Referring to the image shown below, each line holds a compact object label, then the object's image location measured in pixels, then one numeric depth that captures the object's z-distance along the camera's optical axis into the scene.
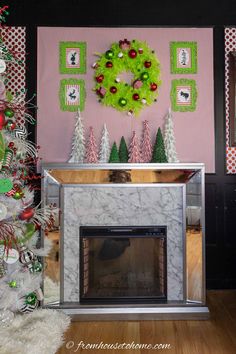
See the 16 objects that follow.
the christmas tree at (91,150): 3.37
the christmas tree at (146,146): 3.48
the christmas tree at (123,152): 3.39
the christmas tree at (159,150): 3.28
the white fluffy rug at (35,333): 2.32
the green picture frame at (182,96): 3.58
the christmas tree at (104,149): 3.45
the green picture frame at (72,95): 3.57
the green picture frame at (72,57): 3.57
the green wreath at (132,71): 3.50
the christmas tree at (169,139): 3.39
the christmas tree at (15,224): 2.54
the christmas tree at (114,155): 3.30
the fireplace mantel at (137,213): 3.03
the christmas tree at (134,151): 3.42
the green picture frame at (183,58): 3.58
